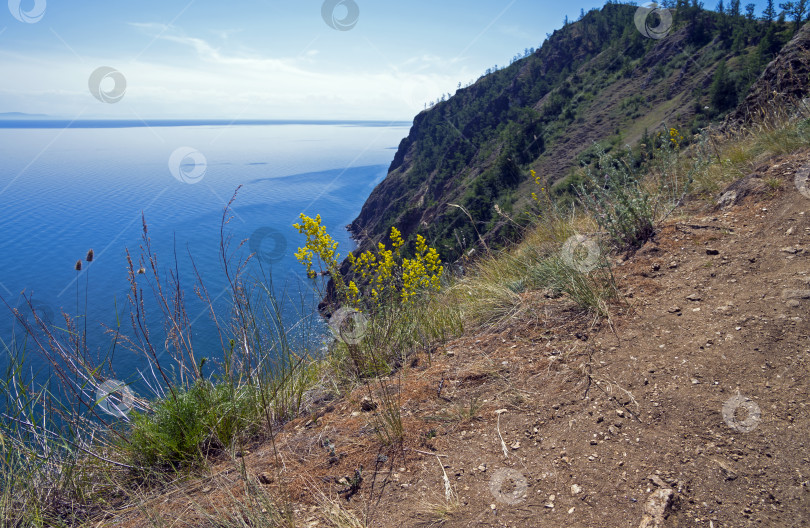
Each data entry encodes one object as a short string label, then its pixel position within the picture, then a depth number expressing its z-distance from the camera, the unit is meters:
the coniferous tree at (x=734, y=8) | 49.03
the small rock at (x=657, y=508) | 1.45
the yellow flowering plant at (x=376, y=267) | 3.51
